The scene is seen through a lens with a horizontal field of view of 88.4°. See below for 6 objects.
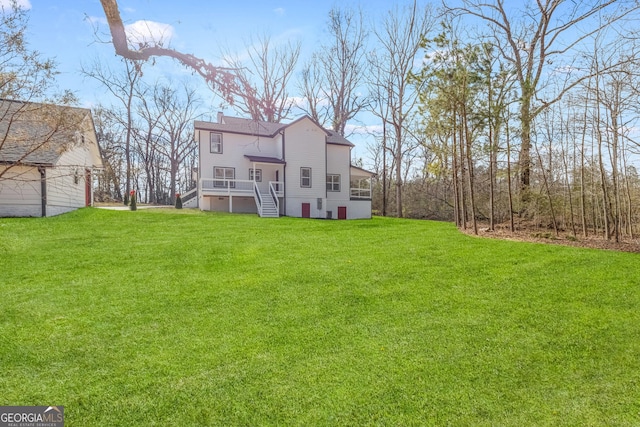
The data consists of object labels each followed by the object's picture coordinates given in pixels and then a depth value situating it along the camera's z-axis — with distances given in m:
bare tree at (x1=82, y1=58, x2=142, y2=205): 26.25
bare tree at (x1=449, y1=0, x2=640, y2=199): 9.22
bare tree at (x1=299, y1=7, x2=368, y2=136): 24.66
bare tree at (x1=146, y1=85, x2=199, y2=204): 29.09
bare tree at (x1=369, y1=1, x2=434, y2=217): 20.94
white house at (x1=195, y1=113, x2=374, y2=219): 18.84
